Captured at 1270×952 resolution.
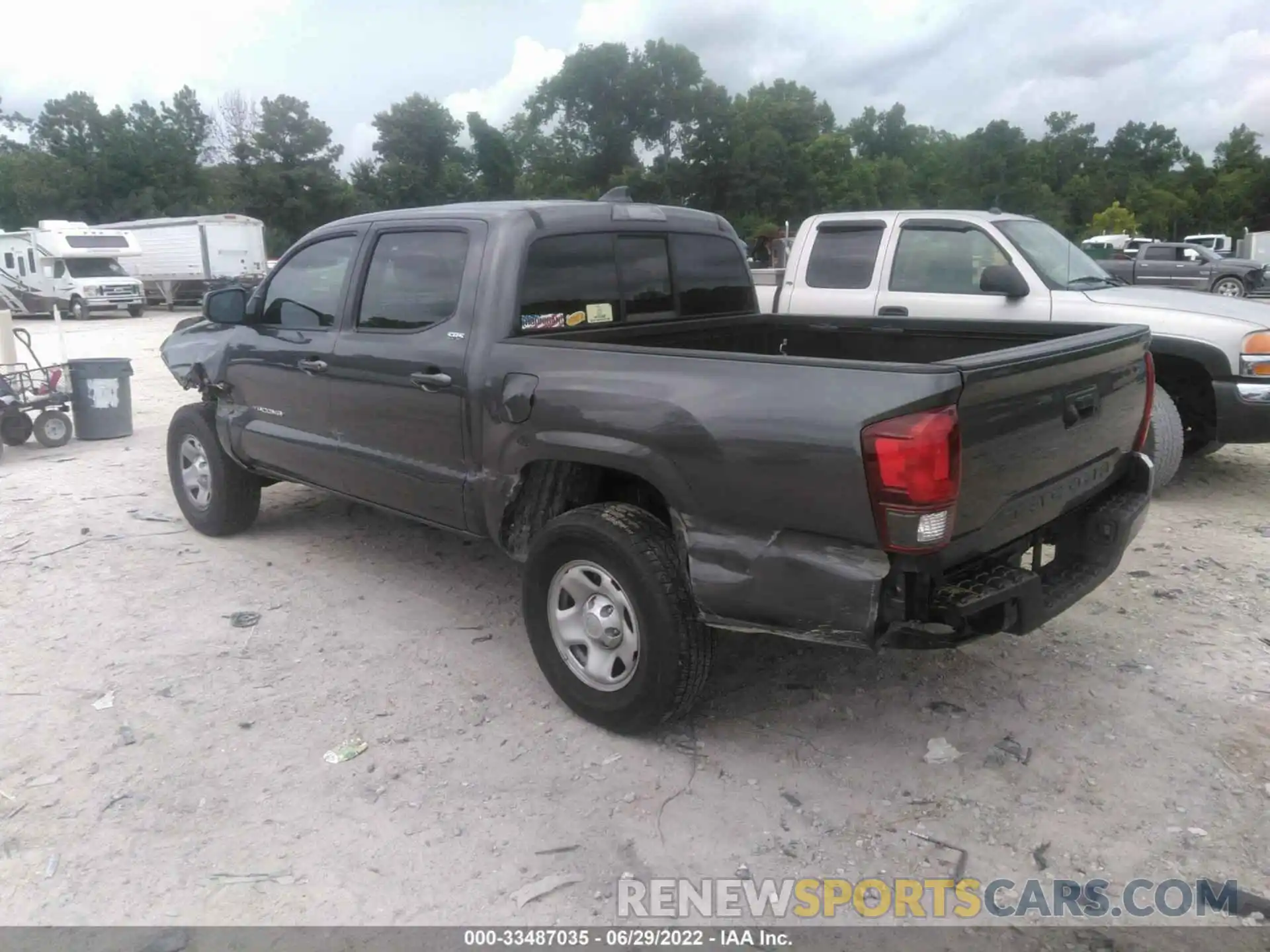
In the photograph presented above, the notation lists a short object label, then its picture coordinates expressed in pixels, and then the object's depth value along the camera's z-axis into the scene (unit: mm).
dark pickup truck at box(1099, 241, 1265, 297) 23902
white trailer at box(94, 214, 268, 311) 28938
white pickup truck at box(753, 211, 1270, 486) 5996
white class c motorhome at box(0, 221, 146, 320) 25844
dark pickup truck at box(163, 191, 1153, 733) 2791
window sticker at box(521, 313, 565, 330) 3941
